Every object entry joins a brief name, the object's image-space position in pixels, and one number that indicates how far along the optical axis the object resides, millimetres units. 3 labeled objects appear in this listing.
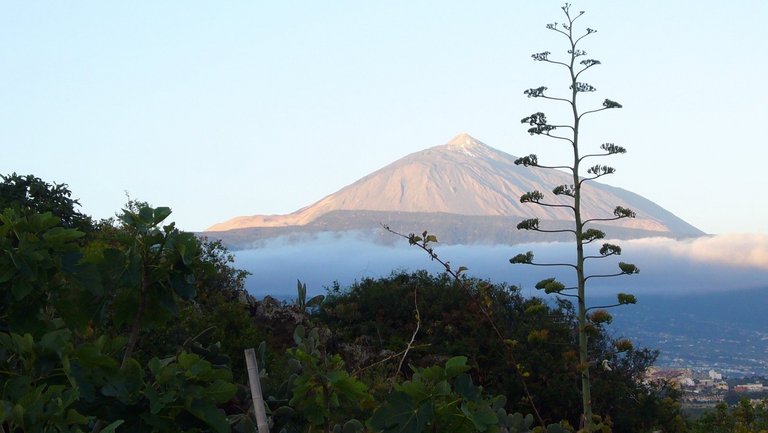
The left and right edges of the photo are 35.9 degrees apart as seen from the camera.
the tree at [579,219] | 8648
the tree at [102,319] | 4152
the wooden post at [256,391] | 4578
